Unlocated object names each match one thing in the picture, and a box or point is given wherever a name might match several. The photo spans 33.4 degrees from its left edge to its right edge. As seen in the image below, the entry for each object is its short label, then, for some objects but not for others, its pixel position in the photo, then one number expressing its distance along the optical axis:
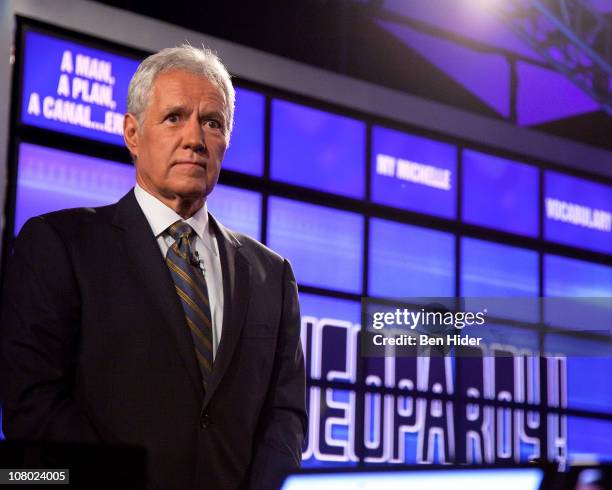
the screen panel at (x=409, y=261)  6.48
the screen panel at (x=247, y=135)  5.92
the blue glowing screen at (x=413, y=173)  6.59
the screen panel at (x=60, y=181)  5.10
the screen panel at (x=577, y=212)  7.42
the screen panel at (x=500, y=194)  7.02
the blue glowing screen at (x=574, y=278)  7.31
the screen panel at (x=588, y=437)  7.05
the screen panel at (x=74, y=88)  5.19
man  1.70
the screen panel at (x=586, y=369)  7.07
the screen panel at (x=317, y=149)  6.14
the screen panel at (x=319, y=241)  6.06
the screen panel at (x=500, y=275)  6.87
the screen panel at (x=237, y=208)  5.77
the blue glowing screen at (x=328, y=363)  5.90
